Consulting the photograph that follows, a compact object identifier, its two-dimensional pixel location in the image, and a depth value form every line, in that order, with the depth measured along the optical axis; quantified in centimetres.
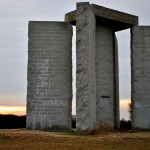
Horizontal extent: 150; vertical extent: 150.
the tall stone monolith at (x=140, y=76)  1680
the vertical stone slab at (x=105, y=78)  1689
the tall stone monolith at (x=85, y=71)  1392
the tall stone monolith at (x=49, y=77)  1612
